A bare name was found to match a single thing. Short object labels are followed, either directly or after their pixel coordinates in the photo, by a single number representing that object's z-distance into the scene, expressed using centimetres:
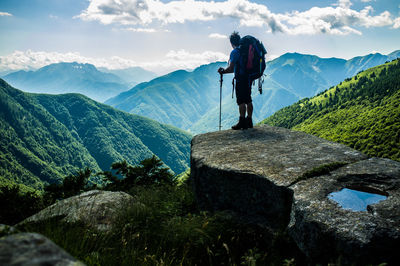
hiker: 866
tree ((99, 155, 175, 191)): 795
